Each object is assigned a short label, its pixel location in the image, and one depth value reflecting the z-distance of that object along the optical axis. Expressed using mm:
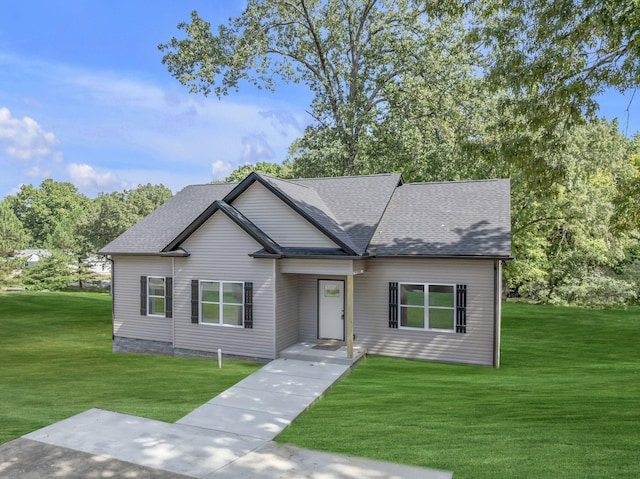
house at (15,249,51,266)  40906
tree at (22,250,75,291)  43750
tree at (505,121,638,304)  25406
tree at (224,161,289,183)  52875
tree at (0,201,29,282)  38069
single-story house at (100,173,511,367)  13789
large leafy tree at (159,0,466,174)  25125
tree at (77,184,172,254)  47312
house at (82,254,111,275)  50925
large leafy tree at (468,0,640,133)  10695
